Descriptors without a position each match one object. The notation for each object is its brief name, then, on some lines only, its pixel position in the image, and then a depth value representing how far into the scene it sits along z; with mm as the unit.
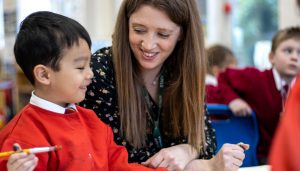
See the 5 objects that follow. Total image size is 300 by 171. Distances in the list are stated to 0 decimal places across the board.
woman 1325
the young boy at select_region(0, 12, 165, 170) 982
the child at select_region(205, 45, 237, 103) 3109
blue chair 1832
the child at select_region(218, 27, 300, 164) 2051
